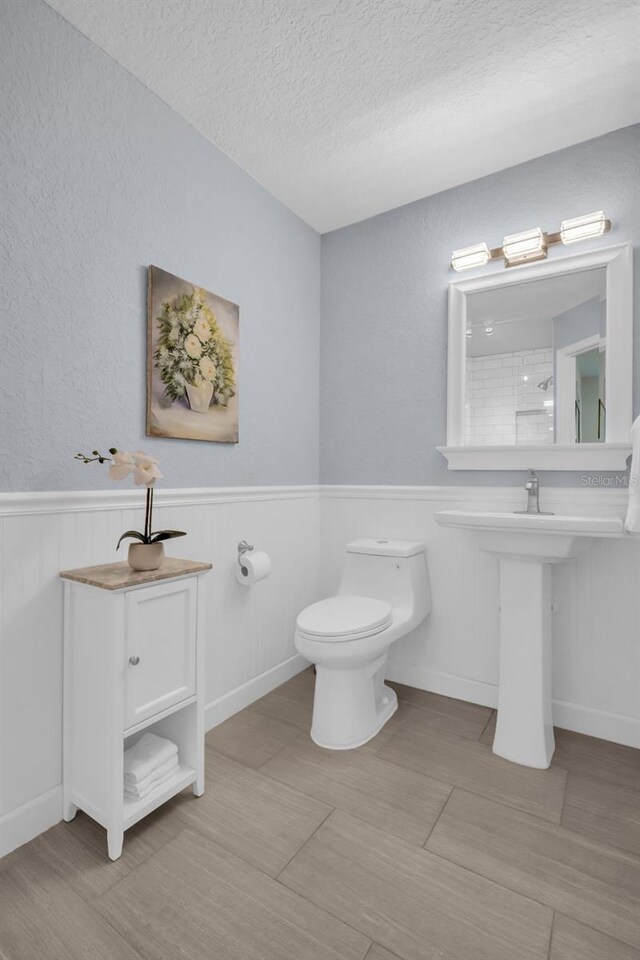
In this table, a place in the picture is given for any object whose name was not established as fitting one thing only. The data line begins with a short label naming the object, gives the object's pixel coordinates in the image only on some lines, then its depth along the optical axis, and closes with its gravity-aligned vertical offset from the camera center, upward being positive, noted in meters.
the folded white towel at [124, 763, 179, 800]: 1.36 -0.92
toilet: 1.73 -0.59
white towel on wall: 1.55 -0.02
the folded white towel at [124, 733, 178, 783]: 1.38 -0.86
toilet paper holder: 2.08 -0.29
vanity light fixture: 1.87 +1.04
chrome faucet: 1.96 -0.05
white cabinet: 1.28 -0.57
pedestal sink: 1.70 -0.54
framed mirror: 1.87 +0.52
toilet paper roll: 2.01 -0.37
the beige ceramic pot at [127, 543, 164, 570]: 1.41 -0.23
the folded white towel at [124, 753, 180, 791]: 1.37 -0.90
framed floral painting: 1.72 +0.48
